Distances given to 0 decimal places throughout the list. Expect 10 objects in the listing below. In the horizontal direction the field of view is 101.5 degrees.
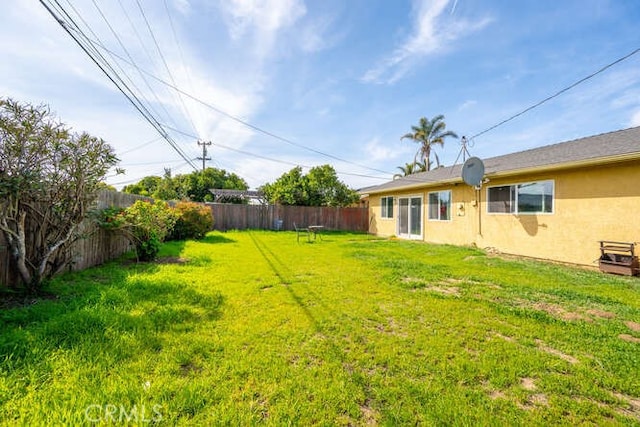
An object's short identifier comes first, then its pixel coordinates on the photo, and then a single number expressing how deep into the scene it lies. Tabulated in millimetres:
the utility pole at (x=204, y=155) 24578
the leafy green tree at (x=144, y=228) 5672
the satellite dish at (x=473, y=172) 8477
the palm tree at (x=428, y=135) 24253
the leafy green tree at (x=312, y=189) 17094
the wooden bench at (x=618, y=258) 5562
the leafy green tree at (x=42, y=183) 3119
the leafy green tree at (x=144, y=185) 31172
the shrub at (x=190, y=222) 10000
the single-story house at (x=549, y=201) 5926
